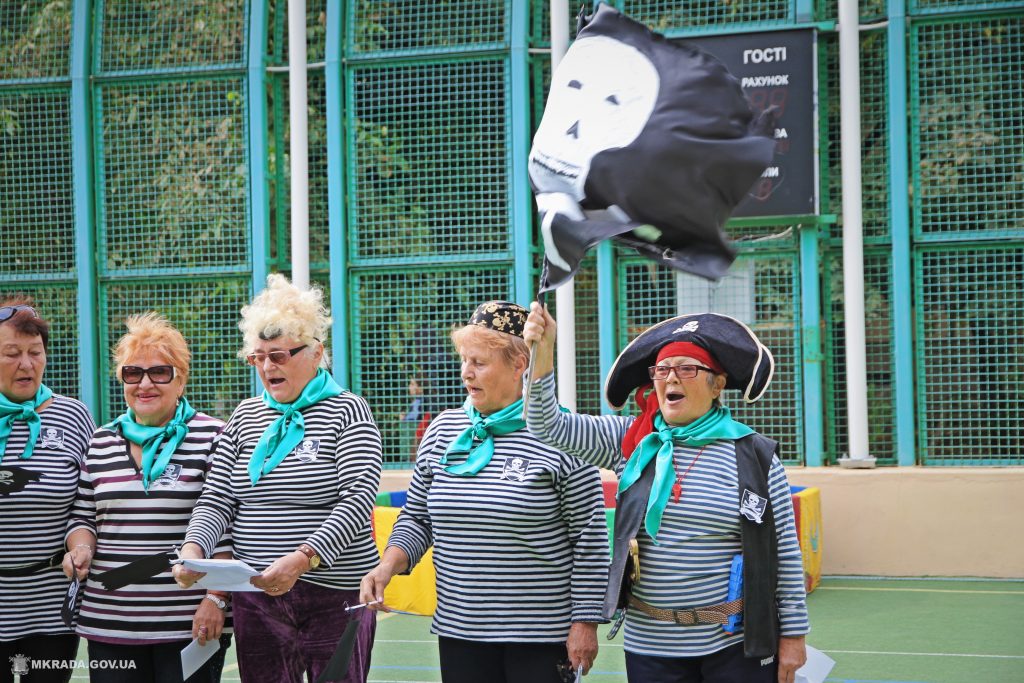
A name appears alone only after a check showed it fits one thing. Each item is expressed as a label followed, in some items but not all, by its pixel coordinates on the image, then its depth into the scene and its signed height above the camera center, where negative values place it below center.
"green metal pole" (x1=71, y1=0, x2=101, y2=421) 21.86 +1.46
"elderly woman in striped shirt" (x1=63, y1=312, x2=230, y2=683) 8.74 -0.55
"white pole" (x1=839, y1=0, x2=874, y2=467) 19.69 +0.93
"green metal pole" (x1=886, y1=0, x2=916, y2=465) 19.70 +0.99
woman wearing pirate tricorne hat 7.45 -0.52
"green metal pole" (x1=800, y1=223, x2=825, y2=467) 19.96 +0.10
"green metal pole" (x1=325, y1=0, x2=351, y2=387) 21.35 +1.51
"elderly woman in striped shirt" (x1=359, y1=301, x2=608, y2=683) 7.86 -0.62
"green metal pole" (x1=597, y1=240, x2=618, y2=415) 20.63 +0.42
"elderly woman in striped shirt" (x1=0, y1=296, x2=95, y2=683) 9.32 -0.60
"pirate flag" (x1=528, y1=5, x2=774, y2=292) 7.02 +0.57
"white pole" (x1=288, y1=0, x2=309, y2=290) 21.41 +2.00
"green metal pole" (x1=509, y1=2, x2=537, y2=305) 20.52 +1.69
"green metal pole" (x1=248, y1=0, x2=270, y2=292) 21.55 +1.90
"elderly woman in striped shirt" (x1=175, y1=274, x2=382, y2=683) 8.50 -0.50
